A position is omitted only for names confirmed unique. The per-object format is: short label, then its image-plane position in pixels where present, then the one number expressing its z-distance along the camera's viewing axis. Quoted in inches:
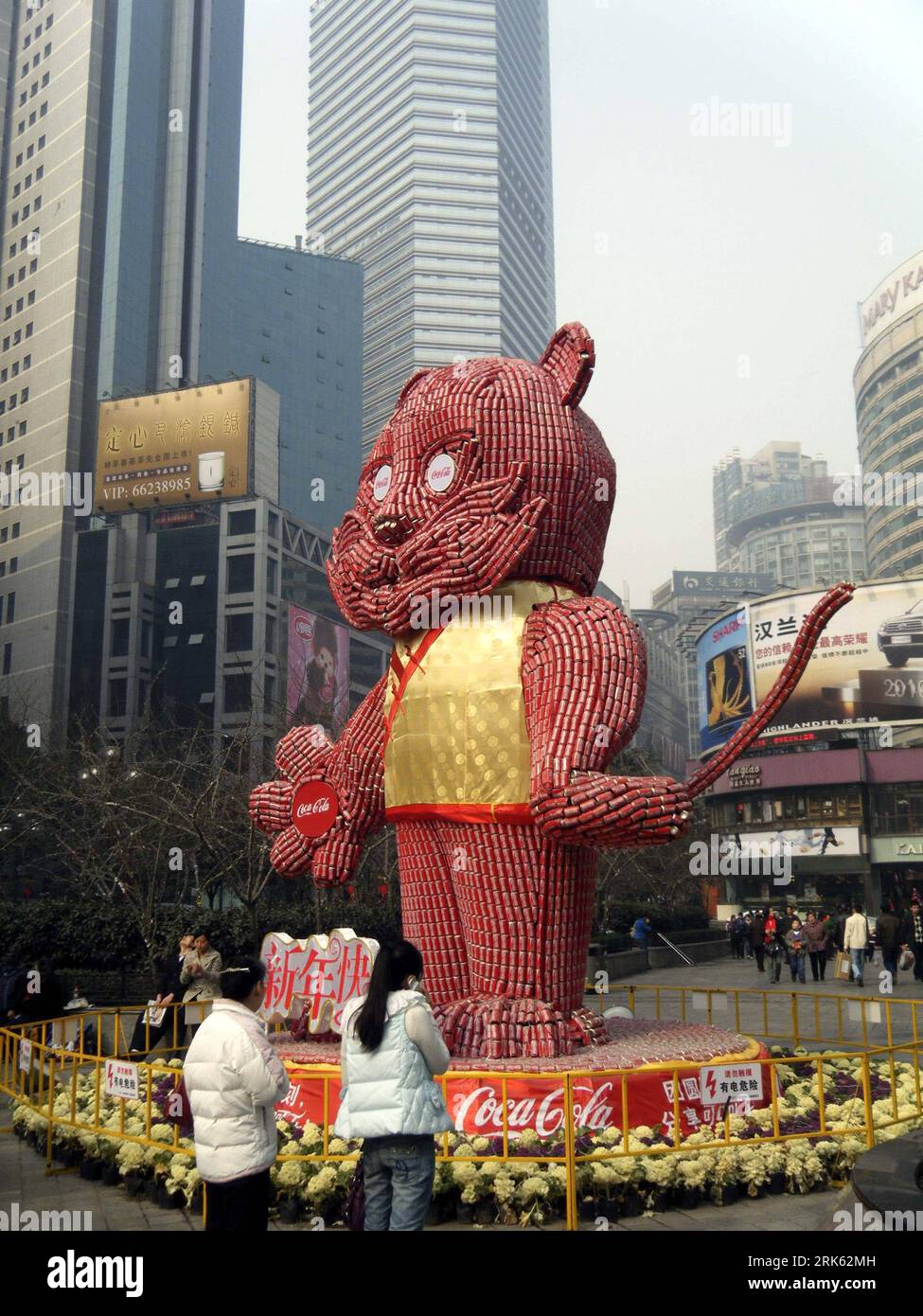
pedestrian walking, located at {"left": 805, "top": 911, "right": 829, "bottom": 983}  698.8
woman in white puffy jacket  144.2
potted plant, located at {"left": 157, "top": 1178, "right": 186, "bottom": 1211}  228.7
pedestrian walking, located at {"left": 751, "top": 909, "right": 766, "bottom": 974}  801.6
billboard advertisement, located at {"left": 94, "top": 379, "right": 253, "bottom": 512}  1689.2
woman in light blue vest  148.8
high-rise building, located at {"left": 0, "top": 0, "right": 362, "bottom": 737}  1998.0
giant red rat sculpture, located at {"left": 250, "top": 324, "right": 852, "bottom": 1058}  262.5
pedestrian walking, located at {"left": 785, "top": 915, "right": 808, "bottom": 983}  697.6
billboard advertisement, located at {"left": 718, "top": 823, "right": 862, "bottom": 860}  1417.3
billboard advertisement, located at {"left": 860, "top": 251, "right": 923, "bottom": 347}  2146.9
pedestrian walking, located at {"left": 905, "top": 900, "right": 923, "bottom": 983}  694.5
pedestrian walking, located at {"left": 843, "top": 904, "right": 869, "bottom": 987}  649.0
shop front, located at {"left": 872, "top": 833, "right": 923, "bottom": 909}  1382.9
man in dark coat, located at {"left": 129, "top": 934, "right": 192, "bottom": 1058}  361.7
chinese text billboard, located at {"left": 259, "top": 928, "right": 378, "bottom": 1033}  293.4
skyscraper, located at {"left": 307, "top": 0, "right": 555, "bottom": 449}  3750.0
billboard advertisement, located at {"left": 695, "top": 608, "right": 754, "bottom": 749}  1545.3
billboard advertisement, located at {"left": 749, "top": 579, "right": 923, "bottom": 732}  1430.9
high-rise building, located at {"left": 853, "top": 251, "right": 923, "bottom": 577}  2110.0
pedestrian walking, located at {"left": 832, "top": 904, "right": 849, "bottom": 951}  824.1
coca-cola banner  237.5
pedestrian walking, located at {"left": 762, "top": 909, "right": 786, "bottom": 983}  732.7
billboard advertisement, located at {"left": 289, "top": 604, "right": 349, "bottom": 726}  1724.9
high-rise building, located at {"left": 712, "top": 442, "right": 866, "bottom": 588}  4515.3
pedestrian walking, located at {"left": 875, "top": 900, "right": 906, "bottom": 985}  665.6
